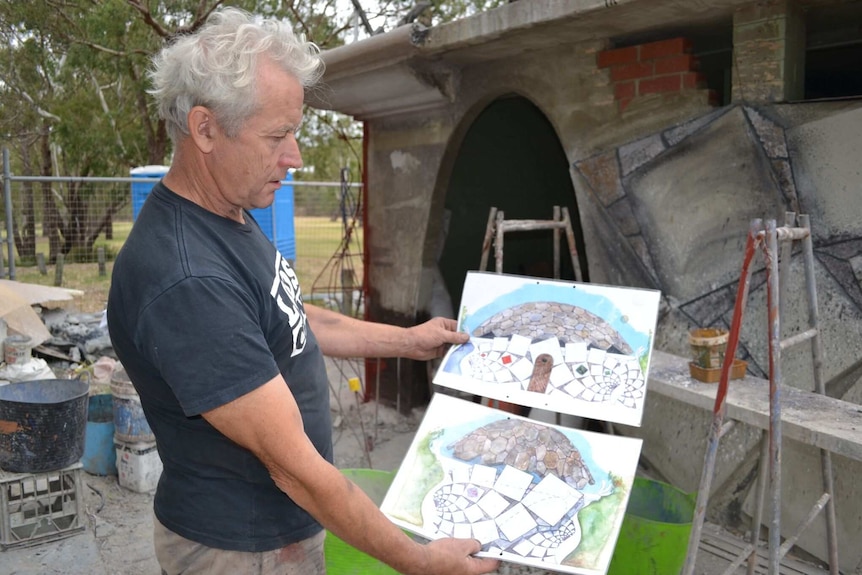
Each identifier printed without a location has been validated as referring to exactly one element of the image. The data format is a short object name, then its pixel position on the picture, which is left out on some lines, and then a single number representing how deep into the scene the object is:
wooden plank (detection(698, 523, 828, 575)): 3.30
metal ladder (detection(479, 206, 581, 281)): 3.37
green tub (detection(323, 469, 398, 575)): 2.43
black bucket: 3.85
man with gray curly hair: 1.35
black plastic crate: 3.85
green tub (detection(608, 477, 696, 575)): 2.70
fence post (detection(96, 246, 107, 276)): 11.34
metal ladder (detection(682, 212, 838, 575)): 2.12
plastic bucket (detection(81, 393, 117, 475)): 4.90
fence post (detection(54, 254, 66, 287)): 11.34
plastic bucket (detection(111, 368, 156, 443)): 4.65
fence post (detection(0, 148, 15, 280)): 7.84
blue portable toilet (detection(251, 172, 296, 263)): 13.79
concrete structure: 3.14
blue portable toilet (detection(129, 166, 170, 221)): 11.19
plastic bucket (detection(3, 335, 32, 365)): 5.23
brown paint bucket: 2.76
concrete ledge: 2.21
